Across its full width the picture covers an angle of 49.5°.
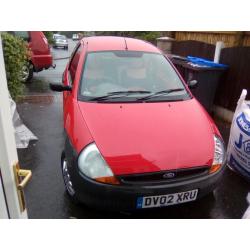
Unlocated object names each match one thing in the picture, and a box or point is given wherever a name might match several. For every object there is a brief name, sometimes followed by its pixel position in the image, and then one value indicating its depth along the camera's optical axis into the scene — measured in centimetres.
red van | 846
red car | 229
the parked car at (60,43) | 2556
